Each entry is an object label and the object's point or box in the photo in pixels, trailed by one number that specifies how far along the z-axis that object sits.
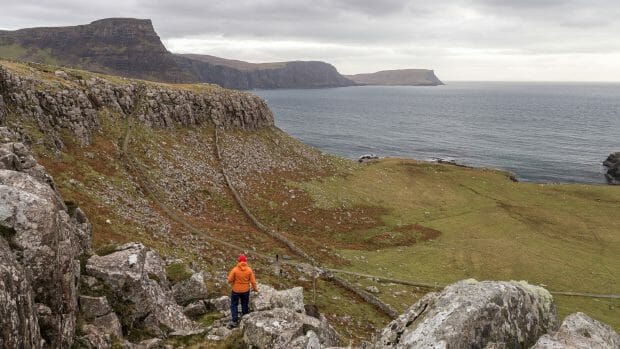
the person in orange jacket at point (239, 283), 20.97
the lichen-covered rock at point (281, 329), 17.70
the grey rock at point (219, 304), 24.50
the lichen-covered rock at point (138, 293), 19.59
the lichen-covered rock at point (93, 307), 17.66
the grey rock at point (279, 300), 22.72
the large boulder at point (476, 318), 13.86
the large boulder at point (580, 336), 14.02
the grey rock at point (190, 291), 24.91
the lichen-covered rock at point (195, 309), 23.80
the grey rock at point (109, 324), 17.25
